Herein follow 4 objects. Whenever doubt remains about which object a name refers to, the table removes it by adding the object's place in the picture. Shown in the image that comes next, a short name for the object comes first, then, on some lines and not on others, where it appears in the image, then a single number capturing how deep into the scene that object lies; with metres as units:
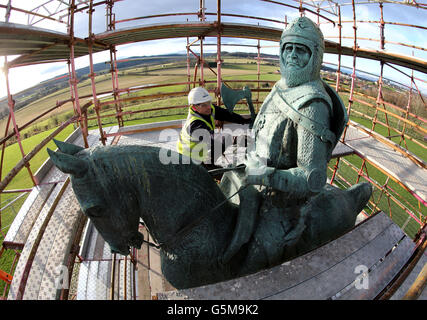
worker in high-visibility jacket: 3.16
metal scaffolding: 3.95
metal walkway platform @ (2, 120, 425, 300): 2.01
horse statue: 1.93
